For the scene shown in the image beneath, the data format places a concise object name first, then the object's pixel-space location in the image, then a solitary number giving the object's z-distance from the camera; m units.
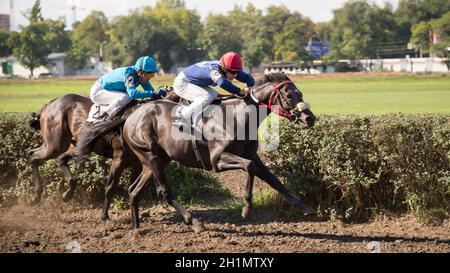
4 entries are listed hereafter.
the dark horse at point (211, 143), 13.50
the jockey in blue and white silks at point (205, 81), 13.97
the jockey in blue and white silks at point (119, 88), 15.64
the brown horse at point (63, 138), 16.75
